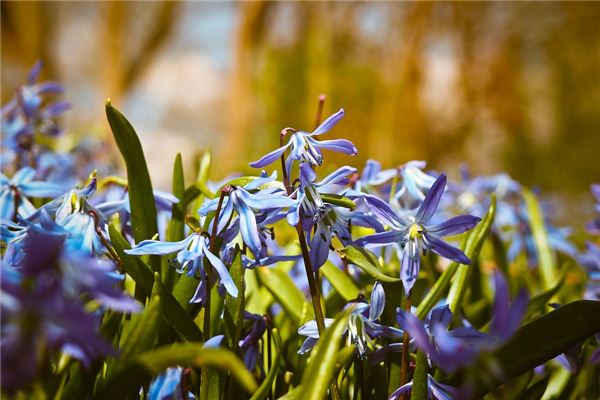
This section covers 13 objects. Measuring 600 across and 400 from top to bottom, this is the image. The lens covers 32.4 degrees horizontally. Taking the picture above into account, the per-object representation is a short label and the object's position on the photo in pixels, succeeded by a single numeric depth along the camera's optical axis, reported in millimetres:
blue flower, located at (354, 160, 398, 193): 324
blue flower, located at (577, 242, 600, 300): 395
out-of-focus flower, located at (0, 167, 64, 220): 317
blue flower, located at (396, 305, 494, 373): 197
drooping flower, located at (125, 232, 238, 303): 257
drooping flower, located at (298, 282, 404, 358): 262
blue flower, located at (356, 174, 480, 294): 263
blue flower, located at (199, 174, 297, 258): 257
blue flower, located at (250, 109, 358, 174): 262
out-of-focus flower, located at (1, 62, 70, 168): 414
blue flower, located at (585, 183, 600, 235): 332
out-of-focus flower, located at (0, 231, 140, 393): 190
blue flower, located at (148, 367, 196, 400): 268
